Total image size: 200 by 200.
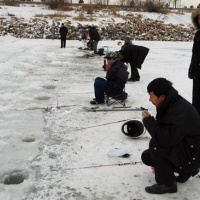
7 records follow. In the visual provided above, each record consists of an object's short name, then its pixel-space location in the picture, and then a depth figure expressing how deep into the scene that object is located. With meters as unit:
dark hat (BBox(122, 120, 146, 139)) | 4.54
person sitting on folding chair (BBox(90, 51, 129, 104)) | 5.91
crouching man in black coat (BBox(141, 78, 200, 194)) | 2.79
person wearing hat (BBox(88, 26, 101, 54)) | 14.48
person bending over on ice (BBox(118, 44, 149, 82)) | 8.32
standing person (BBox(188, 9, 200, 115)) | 4.23
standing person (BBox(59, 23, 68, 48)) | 16.68
